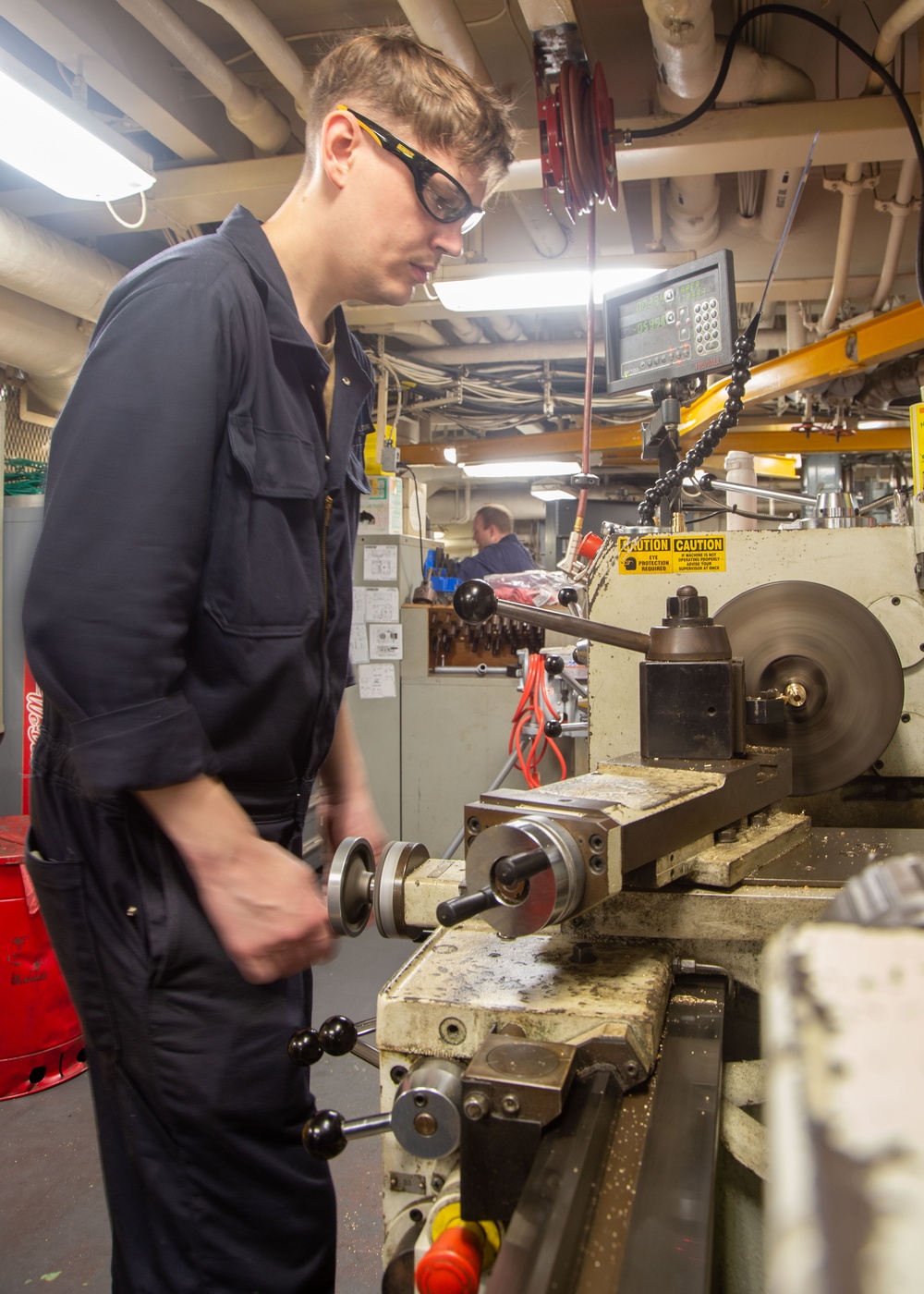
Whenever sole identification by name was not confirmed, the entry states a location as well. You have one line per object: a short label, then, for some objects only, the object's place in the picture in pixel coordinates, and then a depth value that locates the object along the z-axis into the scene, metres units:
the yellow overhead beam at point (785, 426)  2.72
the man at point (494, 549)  4.36
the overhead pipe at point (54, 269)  2.47
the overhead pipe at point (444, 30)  1.74
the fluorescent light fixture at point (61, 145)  1.75
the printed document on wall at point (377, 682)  3.46
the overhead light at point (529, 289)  2.88
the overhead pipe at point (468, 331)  3.89
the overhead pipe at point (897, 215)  2.36
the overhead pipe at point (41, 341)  2.85
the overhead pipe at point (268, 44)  1.80
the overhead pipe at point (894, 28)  1.72
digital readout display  1.48
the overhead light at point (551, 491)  6.51
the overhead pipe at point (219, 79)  1.92
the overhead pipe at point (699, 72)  1.74
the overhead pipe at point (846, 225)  2.42
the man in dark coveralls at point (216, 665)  0.67
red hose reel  1.77
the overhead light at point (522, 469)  5.57
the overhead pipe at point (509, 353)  4.16
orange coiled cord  2.94
